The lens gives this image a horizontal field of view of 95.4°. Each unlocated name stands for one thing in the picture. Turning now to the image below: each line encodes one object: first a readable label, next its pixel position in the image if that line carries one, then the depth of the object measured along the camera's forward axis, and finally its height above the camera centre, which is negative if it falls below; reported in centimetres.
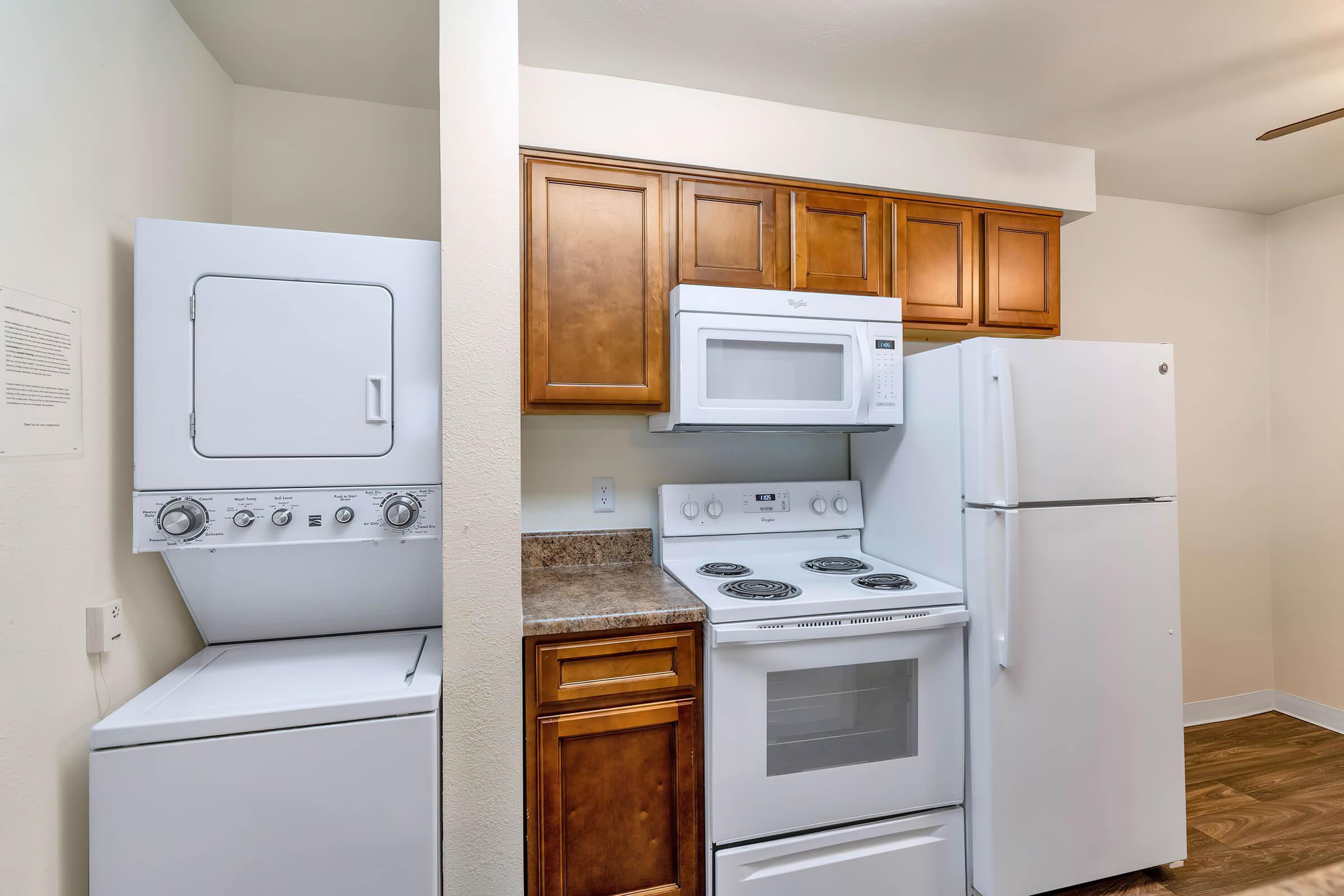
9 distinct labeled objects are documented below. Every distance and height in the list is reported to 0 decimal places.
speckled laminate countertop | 160 -43
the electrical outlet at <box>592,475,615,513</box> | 231 -16
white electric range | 167 -82
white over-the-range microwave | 194 +30
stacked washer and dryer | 123 -24
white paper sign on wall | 110 +15
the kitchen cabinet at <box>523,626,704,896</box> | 159 -84
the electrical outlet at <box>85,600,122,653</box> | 129 -37
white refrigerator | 178 -44
